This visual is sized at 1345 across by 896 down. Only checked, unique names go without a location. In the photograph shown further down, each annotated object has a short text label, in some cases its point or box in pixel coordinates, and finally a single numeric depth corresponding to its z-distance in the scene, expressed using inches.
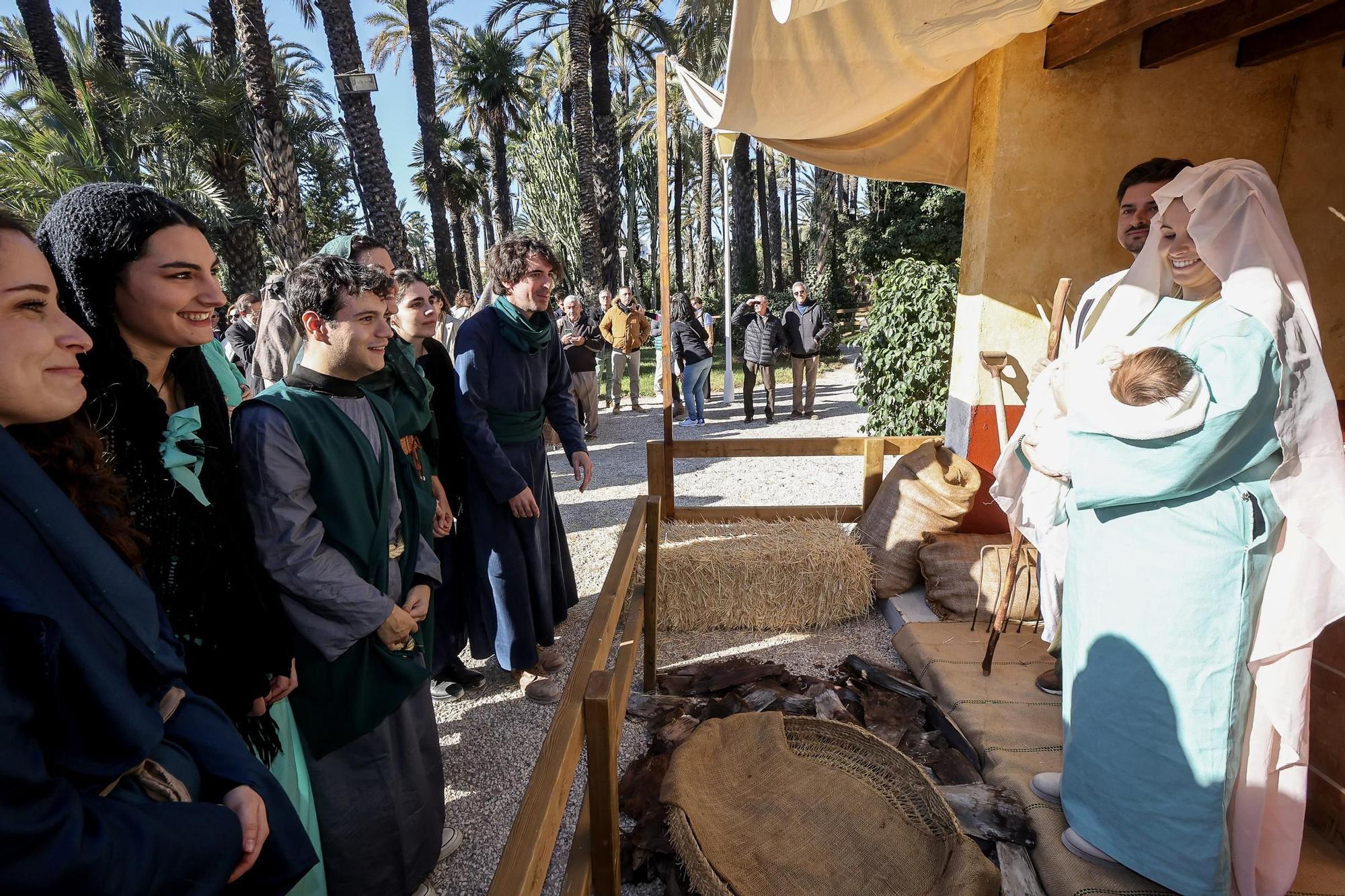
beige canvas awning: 120.6
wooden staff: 125.8
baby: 71.0
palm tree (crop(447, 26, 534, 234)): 965.2
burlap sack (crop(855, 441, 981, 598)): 159.6
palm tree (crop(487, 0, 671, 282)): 642.2
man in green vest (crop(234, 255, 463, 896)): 71.6
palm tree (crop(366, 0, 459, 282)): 575.5
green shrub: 265.0
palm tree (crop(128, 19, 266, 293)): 507.8
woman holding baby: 70.4
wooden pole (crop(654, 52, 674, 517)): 171.0
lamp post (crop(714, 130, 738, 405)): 260.6
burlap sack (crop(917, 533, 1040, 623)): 149.4
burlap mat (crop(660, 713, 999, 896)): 83.3
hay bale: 158.6
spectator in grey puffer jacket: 403.5
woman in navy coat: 33.3
